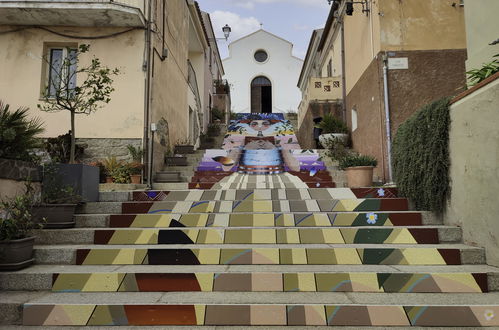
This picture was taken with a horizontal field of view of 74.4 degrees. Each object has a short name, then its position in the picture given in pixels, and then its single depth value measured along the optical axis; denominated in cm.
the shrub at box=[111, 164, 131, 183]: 634
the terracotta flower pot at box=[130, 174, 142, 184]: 642
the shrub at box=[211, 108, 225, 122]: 1606
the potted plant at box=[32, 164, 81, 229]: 397
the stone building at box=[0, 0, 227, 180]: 693
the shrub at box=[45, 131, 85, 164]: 613
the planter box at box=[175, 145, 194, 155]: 905
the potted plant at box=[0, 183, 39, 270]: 309
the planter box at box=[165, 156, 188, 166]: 807
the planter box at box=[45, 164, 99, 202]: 440
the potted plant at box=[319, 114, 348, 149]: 903
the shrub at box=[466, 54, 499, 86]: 362
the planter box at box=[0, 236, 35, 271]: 307
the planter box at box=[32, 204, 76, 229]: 395
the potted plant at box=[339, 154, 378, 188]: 585
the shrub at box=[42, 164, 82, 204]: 412
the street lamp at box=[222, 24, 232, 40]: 1528
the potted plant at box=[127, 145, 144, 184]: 645
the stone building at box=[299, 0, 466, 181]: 688
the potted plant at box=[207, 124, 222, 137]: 1413
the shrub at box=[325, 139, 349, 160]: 782
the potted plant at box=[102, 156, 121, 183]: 630
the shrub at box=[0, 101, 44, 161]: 360
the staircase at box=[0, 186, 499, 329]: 246
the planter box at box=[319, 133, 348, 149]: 891
